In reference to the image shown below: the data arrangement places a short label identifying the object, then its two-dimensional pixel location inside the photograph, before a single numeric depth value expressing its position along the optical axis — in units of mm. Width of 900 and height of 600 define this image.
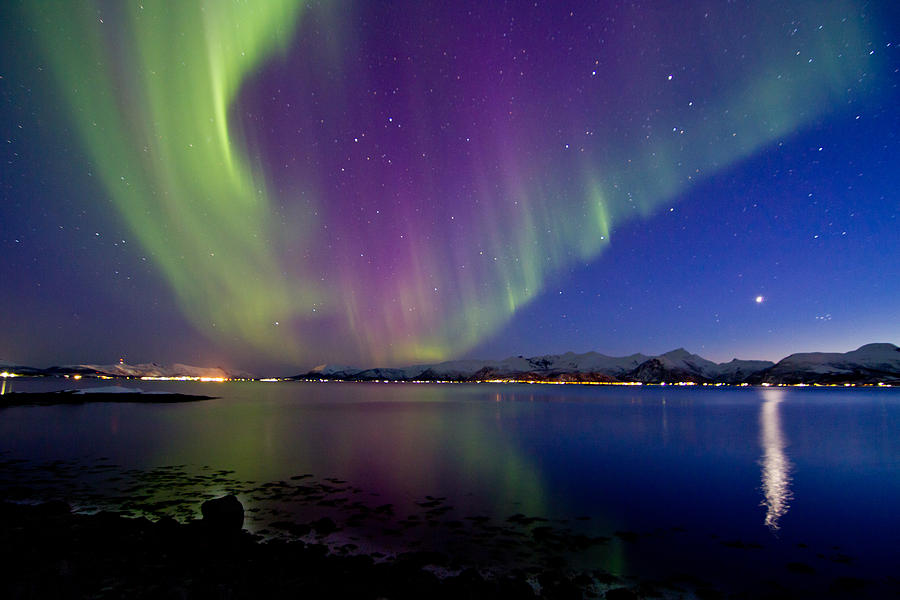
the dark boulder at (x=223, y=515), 14773
